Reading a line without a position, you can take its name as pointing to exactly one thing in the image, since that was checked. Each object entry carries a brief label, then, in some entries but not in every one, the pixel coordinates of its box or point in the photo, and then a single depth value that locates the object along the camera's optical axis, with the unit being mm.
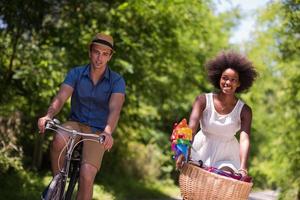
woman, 8881
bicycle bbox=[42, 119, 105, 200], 8344
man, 9103
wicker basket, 7958
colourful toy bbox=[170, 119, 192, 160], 8249
